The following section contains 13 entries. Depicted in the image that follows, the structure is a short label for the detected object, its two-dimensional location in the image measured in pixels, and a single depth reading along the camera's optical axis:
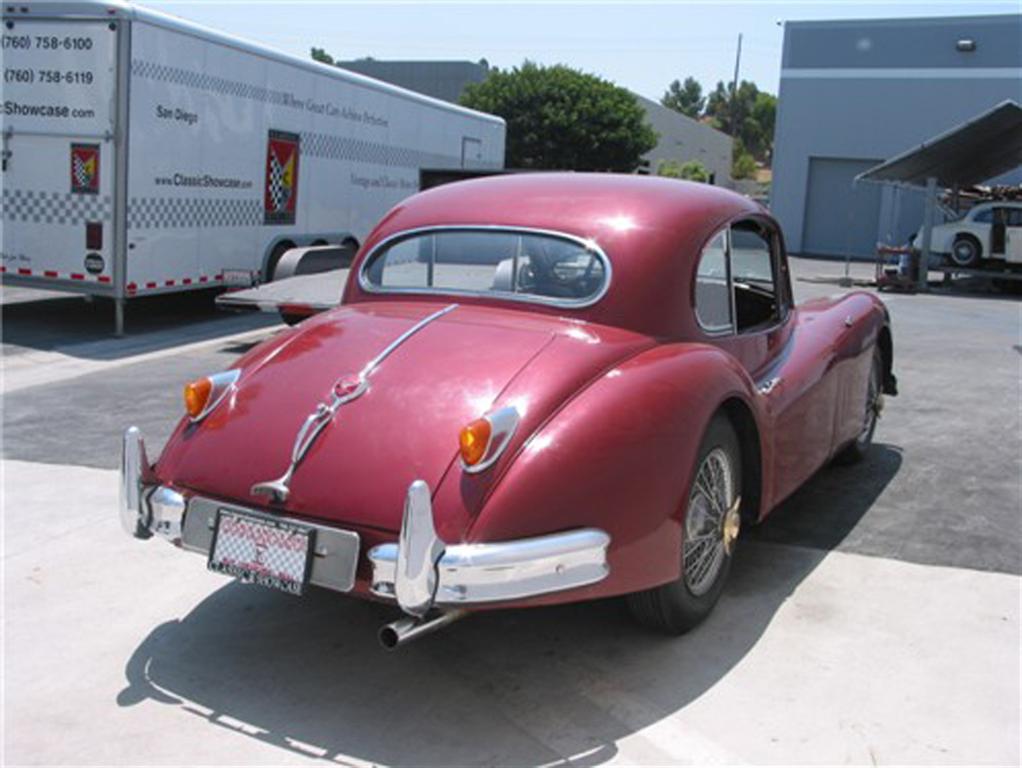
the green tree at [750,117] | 114.56
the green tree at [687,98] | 121.88
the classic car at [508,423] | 3.02
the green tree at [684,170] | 45.81
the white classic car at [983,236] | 20.28
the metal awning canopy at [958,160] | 18.58
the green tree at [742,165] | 83.88
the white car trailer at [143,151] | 9.76
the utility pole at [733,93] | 83.74
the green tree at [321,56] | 70.86
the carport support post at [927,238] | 20.11
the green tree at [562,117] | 38.59
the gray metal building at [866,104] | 29.30
